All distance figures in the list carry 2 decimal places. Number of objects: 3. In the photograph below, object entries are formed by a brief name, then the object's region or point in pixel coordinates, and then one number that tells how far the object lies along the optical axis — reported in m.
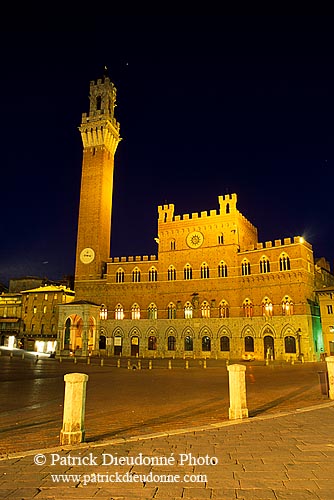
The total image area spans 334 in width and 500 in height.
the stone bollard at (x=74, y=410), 6.80
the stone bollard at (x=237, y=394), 8.98
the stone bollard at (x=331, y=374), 12.22
